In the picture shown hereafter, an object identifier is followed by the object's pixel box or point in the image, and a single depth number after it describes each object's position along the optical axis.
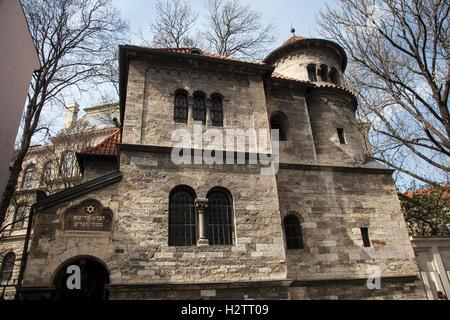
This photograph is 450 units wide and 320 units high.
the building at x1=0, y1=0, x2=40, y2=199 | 5.70
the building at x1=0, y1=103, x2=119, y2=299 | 20.25
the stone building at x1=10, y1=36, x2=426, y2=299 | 8.88
